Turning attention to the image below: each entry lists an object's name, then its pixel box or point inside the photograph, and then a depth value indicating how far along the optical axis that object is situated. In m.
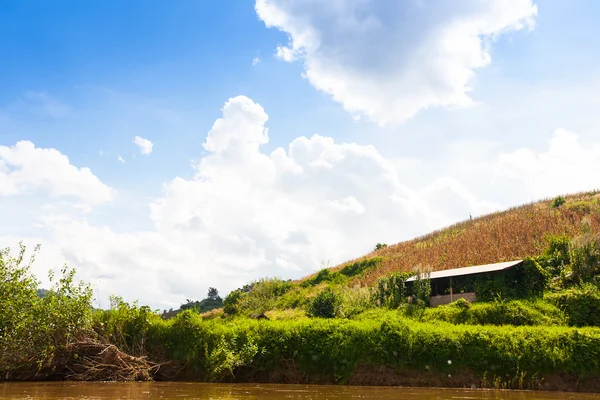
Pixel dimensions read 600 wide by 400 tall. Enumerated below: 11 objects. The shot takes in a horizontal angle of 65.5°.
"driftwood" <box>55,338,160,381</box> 20.84
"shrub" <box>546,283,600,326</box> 22.77
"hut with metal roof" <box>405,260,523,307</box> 27.36
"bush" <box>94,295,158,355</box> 22.59
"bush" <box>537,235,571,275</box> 27.25
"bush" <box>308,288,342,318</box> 28.80
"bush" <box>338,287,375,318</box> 28.45
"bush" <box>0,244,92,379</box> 19.88
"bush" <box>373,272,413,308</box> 29.42
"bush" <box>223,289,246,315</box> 40.25
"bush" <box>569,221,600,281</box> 25.75
